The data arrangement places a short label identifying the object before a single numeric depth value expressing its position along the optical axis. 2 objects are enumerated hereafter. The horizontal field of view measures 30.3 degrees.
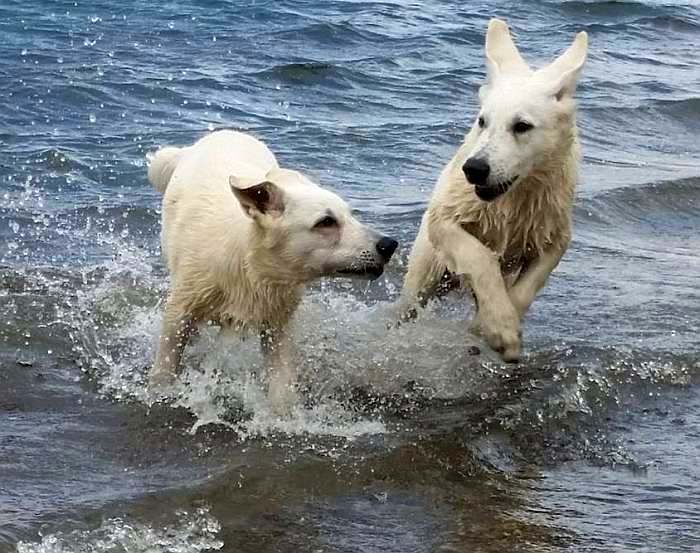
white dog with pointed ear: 6.36
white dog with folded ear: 6.02
